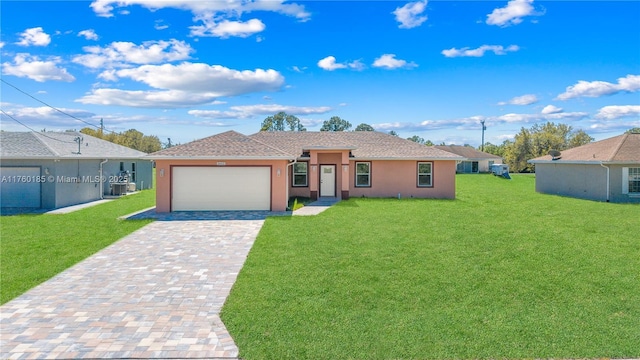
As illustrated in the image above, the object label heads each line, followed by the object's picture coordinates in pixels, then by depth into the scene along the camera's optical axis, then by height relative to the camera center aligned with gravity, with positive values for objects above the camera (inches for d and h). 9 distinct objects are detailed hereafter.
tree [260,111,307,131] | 2780.0 +380.3
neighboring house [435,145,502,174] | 2017.7 +62.6
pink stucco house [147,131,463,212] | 651.5 +7.4
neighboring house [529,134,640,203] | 815.7 +6.5
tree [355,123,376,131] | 2935.5 +362.4
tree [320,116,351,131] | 2866.6 +377.2
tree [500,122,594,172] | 1983.3 +164.7
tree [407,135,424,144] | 3689.5 +341.8
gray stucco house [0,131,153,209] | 683.4 +6.3
